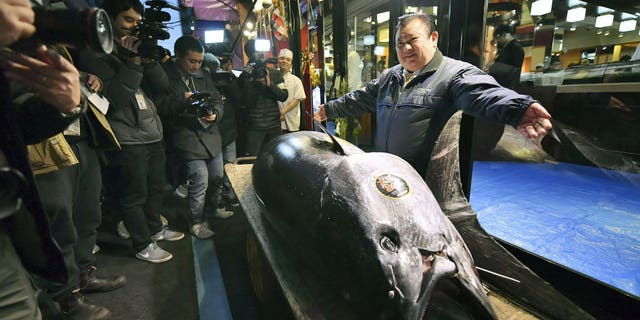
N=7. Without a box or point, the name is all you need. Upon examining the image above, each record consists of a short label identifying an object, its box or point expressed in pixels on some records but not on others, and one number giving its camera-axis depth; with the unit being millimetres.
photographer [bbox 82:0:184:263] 2324
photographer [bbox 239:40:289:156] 4070
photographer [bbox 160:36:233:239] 2957
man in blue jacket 1746
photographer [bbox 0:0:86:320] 754
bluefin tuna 995
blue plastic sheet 2631
